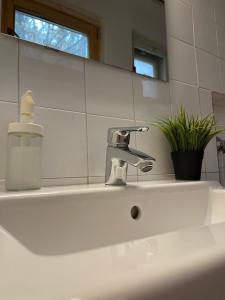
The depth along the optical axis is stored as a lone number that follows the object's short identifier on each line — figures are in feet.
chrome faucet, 2.00
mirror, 2.24
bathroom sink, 0.56
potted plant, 2.75
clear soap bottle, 1.72
